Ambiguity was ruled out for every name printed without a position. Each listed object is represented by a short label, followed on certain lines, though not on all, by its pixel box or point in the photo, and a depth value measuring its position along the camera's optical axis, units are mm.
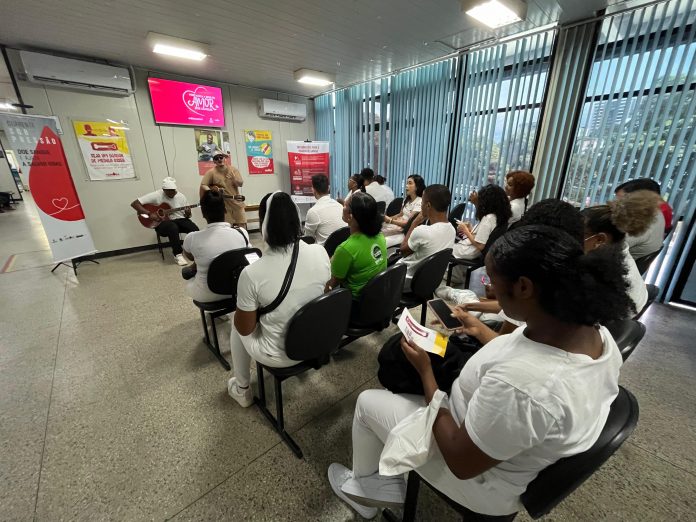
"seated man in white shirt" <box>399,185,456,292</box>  2176
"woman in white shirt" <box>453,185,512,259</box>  2543
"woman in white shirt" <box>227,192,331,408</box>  1278
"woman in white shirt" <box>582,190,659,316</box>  1356
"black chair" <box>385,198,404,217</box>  4871
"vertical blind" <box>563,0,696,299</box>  2539
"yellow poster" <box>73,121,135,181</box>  4078
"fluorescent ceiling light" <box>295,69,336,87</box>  4451
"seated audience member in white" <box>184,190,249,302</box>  1911
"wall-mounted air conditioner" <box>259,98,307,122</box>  5465
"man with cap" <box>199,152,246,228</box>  4754
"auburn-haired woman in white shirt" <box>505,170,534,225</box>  2855
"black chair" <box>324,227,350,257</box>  2703
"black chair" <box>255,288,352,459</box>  1251
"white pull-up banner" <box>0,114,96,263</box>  3215
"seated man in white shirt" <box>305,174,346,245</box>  2861
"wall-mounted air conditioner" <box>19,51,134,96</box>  3447
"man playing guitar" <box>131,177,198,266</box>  4293
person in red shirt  2328
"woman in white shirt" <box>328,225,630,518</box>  596
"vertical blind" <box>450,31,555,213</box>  3369
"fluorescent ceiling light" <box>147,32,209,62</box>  3199
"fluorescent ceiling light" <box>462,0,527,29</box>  2482
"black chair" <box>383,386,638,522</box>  662
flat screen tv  4477
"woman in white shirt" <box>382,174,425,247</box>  3592
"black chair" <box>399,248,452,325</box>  2008
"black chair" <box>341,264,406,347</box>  1619
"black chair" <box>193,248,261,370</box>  1839
